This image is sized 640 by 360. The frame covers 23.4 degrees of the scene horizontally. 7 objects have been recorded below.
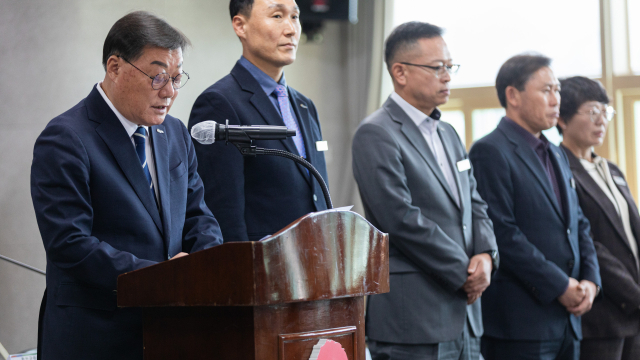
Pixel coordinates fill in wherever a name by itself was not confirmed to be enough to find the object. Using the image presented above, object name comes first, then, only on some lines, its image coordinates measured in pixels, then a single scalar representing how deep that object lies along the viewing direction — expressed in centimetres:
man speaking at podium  376
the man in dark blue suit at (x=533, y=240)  476
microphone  368
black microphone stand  370
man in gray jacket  445
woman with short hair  500
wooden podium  349
